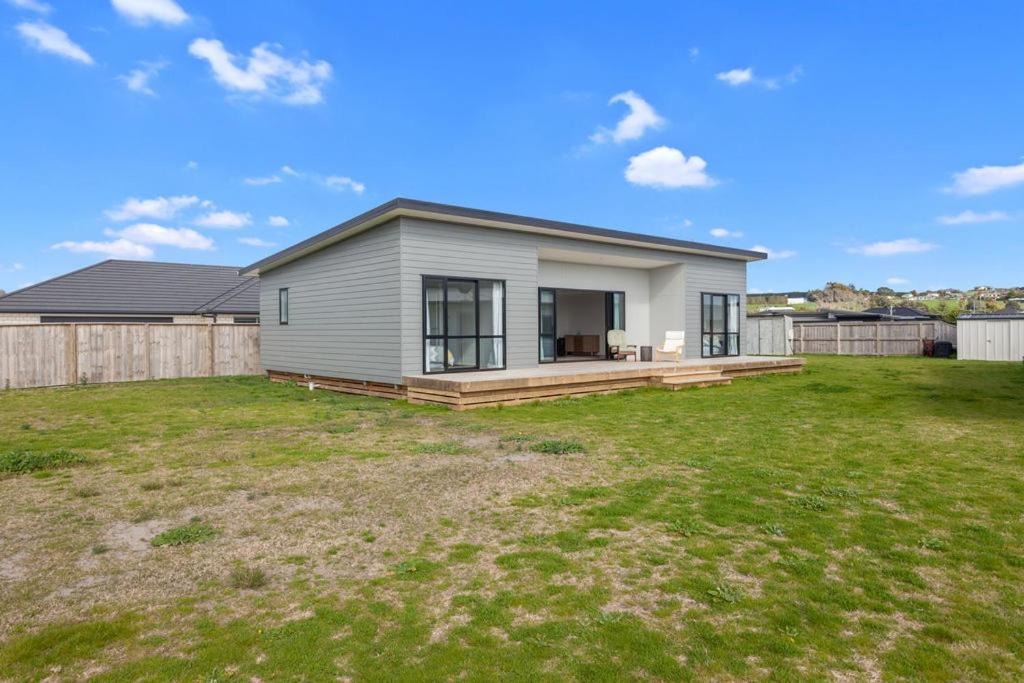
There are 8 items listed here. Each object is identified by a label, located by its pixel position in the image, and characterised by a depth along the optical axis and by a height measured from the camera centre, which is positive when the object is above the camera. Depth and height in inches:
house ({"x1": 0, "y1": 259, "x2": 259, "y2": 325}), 740.0 +60.3
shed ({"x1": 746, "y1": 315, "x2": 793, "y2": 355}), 935.0 -3.4
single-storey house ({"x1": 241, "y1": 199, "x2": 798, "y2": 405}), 397.7 +38.2
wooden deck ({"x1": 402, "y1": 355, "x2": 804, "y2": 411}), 361.7 -34.7
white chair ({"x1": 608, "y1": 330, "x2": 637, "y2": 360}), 576.7 -11.8
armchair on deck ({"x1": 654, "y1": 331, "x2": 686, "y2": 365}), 533.7 -12.1
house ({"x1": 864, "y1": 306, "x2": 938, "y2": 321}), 1305.6 +53.7
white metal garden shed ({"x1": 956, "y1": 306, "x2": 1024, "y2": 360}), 751.1 -6.3
